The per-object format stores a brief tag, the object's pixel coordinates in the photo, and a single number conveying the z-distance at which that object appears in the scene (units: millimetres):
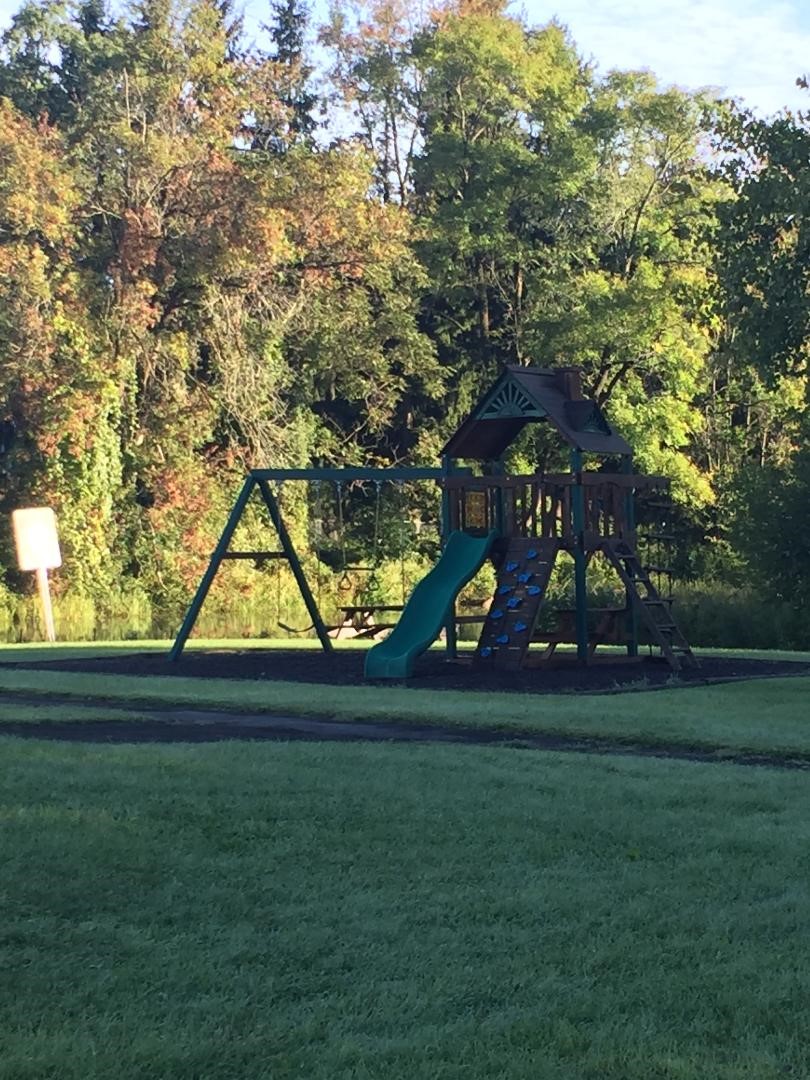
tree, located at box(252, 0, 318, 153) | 40625
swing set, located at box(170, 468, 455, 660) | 20375
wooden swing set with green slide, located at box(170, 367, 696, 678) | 18750
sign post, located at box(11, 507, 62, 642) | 33781
